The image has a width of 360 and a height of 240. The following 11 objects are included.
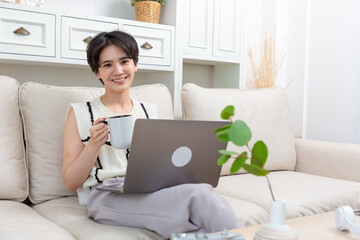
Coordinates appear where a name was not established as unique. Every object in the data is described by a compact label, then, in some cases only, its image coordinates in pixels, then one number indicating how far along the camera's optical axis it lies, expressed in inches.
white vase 36.0
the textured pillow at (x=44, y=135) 64.2
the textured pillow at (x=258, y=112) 81.6
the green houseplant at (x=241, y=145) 30.8
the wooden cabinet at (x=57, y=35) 86.1
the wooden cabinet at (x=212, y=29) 112.0
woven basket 106.4
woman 47.2
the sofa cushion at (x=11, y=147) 61.1
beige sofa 53.5
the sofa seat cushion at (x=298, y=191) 65.2
